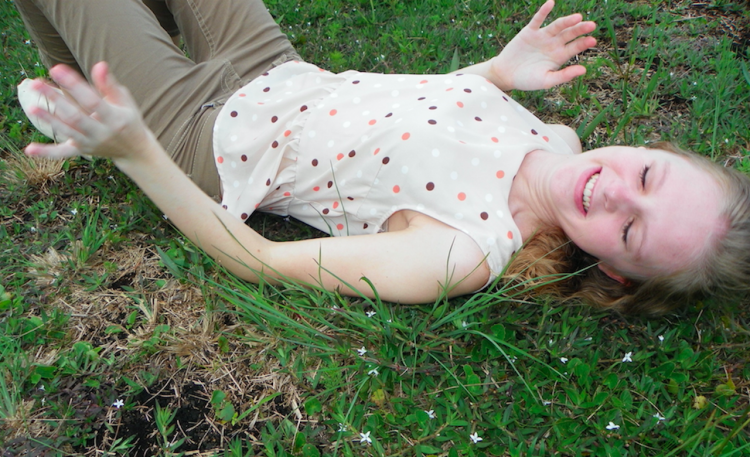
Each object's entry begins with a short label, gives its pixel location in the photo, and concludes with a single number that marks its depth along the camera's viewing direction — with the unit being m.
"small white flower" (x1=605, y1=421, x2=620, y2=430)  1.11
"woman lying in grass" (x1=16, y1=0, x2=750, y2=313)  1.17
